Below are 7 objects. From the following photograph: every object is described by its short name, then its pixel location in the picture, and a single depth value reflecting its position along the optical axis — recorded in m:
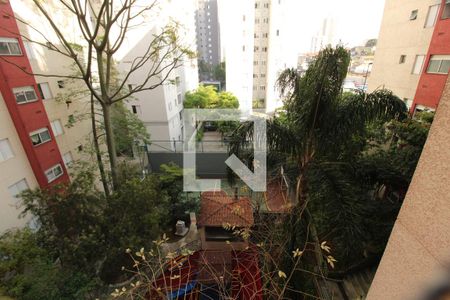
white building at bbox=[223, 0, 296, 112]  23.27
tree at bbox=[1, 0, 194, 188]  5.62
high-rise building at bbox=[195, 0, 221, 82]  48.78
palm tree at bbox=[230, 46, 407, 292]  4.10
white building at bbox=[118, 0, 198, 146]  12.44
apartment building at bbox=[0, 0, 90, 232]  6.79
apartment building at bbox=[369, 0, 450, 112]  7.82
